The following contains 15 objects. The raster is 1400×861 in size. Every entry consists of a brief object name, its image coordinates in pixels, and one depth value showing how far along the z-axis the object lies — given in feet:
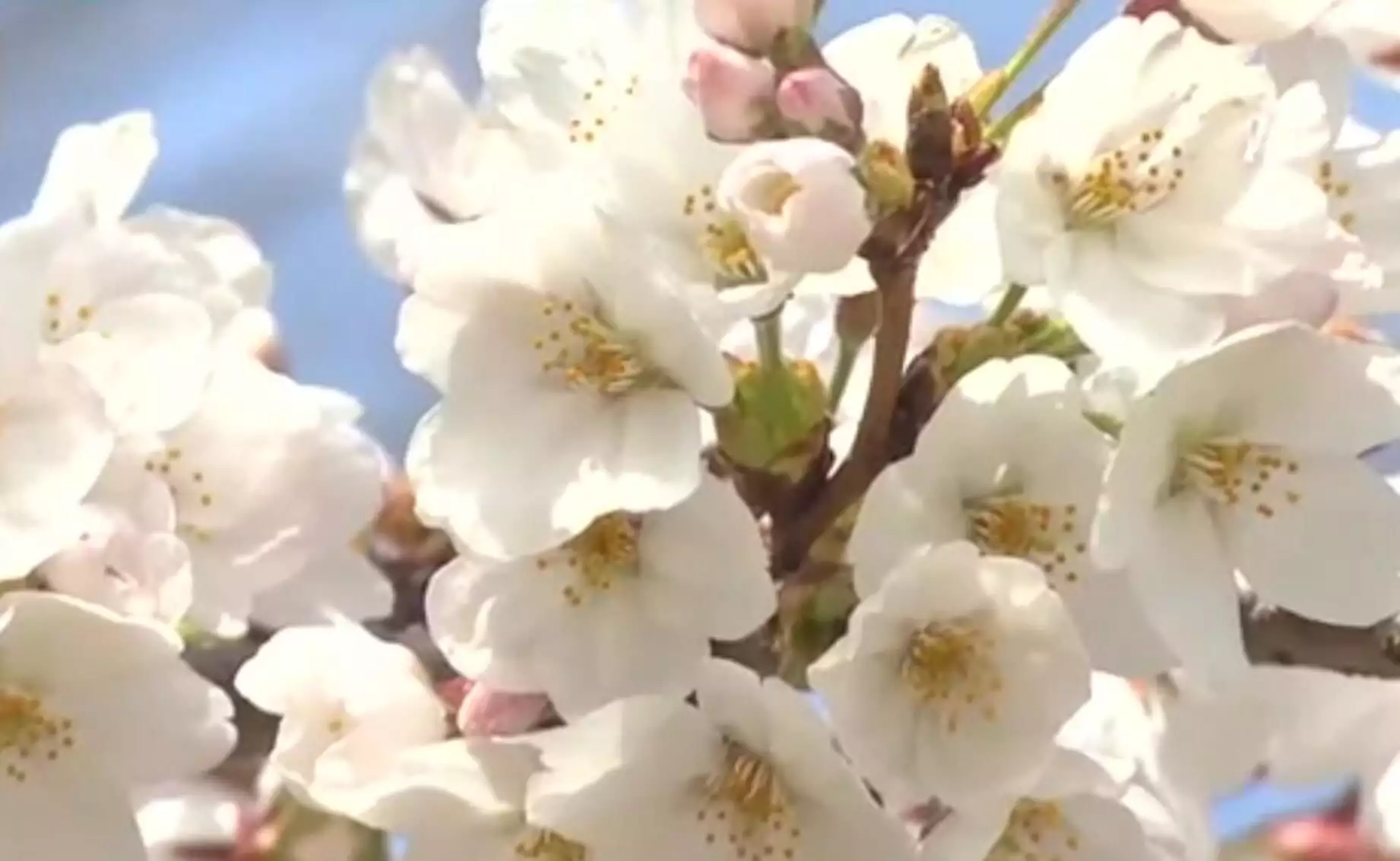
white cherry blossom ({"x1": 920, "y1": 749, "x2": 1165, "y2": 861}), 2.34
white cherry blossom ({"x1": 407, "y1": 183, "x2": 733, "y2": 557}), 2.32
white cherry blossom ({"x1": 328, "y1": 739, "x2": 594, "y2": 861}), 2.37
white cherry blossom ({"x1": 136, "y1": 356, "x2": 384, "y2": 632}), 2.49
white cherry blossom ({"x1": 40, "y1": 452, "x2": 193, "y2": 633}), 2.37
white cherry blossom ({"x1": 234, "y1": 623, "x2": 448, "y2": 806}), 2.40
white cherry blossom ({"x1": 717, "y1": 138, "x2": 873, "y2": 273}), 2.30
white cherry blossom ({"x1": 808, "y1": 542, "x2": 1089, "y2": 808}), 2.31
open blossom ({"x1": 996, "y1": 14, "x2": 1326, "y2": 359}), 2.32
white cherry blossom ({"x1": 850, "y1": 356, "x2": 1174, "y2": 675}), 2.32
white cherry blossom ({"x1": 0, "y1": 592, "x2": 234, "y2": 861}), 2.39
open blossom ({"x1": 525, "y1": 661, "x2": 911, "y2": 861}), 2.34
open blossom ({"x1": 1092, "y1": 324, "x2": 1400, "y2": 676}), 2.32
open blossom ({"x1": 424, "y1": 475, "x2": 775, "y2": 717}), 2.34
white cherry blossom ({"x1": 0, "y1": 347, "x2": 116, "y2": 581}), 2.34
